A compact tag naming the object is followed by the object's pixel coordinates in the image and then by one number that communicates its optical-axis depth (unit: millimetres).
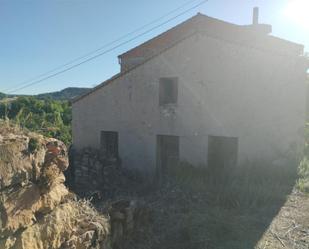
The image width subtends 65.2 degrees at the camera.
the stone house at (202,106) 7621
